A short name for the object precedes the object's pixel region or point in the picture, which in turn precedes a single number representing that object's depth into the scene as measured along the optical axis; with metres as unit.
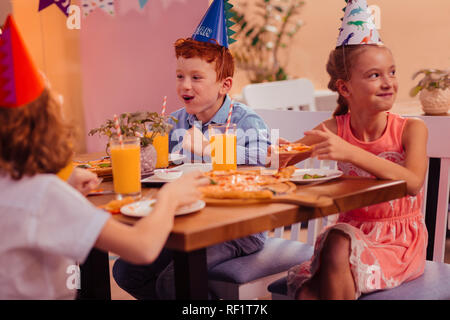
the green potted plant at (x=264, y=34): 5.16
